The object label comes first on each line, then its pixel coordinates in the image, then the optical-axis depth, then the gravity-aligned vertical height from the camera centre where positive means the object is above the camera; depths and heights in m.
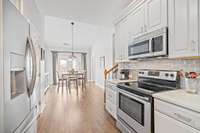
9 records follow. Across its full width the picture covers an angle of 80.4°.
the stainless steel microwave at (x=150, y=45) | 1.66 +0.35
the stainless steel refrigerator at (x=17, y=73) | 0.78 -0.06
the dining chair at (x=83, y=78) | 6.50 -0.68
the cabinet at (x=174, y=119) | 1.01 -0.52
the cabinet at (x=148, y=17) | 1.70 +0.81
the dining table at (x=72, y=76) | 6.25 -0.57
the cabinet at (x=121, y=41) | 2.70 +0.61
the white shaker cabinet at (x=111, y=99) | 2.61 -0.80
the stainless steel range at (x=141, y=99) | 1.53 -0.50
